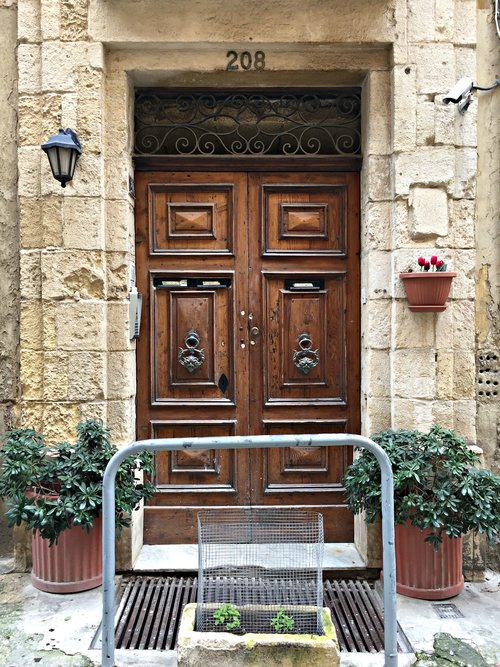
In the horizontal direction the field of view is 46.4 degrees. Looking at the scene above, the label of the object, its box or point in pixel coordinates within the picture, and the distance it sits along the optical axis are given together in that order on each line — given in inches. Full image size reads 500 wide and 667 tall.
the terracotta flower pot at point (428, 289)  150.2
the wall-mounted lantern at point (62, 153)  147.2
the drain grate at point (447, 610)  139.0
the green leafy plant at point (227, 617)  115.8
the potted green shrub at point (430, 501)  137.8
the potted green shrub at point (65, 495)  137.7
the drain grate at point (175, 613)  129.4
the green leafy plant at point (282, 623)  115.7
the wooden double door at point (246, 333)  175.0
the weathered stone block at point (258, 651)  110.0
